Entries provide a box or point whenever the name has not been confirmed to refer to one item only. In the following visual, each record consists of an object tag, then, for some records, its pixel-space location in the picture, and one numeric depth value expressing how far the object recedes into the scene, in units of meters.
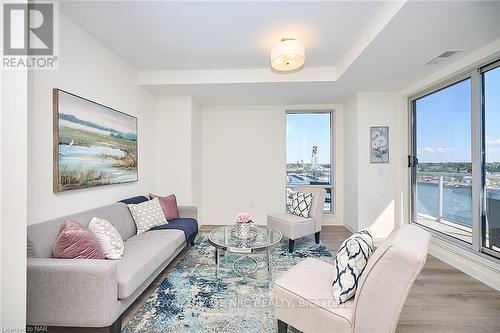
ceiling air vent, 2.44
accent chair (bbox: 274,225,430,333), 1.13
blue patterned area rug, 1.72
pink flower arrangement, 2.57
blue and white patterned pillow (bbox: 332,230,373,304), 1.34
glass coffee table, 2.19
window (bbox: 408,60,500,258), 2.40
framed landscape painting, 2.05
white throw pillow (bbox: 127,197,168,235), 2.73
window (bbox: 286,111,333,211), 4.66
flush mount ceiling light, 2.32
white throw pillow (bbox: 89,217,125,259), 1.92
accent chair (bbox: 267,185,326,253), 3.12
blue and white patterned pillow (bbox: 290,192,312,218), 3.45
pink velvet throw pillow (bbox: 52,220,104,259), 1.68
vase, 2.53
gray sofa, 1.48
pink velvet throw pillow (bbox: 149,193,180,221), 3.16
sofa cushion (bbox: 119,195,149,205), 2.88
